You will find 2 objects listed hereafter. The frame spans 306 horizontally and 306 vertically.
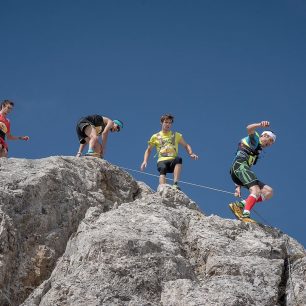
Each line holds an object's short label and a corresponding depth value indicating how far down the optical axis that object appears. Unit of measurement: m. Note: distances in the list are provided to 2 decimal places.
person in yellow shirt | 16.64
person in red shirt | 15.76
